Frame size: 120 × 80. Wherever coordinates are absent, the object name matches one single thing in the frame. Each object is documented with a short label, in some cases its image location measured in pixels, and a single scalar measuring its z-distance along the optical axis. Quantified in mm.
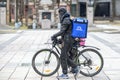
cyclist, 11211
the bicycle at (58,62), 11473
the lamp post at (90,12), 49906
